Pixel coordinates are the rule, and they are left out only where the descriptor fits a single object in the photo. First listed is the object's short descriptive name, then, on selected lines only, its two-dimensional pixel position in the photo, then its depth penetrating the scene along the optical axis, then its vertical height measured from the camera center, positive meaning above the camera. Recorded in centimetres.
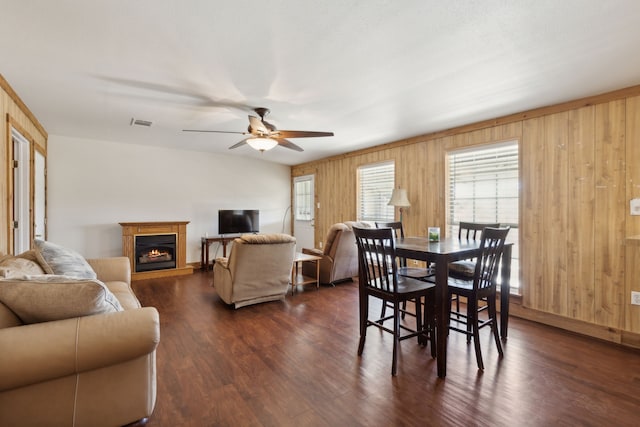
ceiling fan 335 +90
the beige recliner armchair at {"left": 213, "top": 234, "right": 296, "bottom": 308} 355 -71
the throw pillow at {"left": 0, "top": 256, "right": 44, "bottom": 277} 176 -35
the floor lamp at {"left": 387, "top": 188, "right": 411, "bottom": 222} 452 +21
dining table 225 -43
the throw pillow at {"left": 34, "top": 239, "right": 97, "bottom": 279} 221 -39
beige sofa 141 -71
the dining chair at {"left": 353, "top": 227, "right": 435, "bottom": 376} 236 -62
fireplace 516 -65
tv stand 594 -69
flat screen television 618 -19
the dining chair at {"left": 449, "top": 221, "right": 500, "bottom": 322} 283 -52
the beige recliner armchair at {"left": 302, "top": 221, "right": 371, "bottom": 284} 455 -67
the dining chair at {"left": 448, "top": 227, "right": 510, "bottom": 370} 233 -61
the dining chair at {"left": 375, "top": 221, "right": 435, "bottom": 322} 299 -62
